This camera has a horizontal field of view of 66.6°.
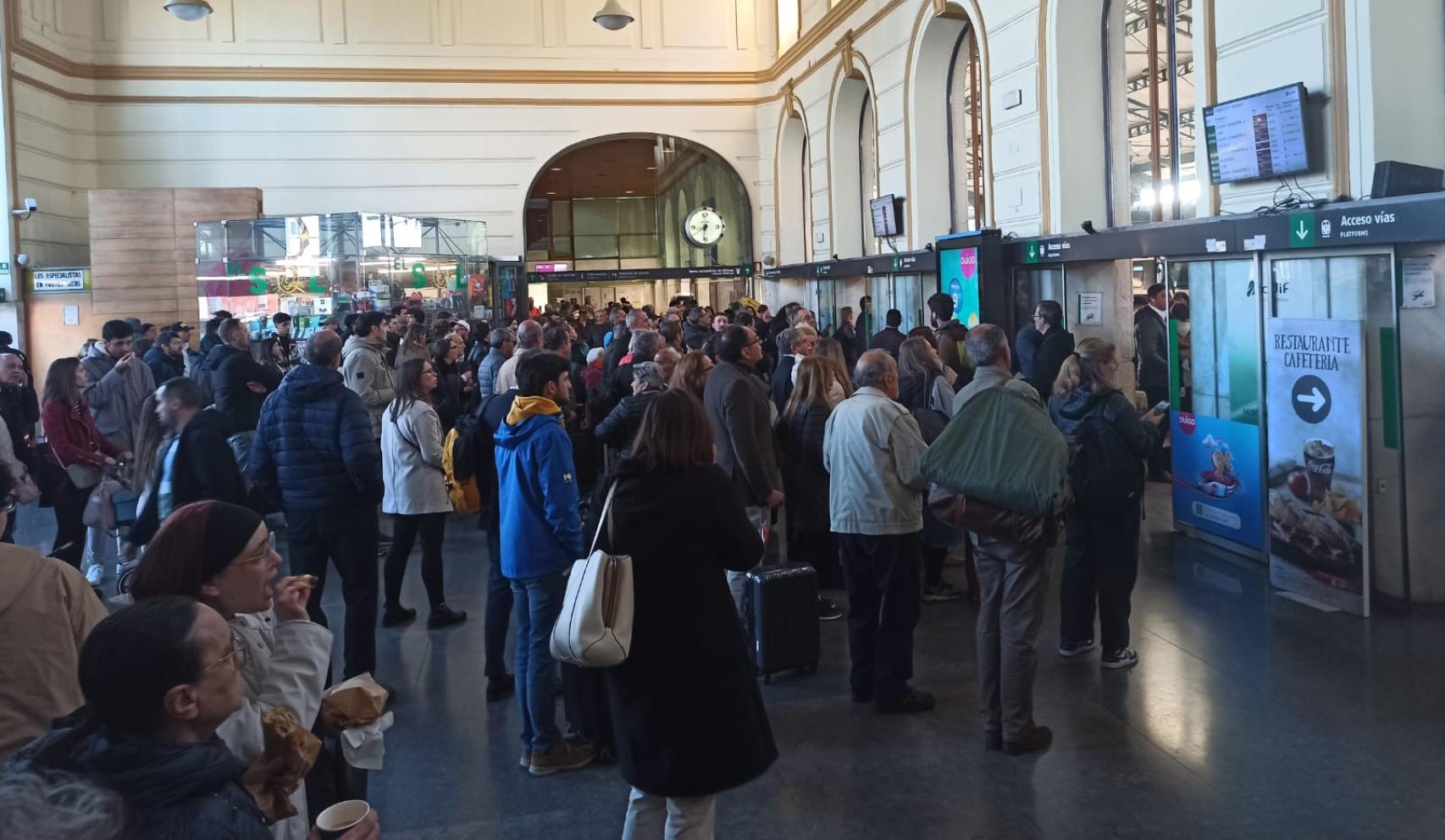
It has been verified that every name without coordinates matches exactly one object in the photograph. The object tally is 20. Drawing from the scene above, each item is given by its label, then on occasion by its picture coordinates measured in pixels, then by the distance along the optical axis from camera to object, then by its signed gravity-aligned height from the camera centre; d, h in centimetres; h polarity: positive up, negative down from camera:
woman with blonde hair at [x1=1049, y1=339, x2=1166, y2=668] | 515 -66
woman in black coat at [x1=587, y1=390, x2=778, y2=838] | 290 -72
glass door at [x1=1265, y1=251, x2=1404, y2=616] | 595 -47
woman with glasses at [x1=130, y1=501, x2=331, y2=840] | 227 -41
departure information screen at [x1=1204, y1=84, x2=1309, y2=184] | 654 +135
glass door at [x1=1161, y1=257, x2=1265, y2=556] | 705 -38
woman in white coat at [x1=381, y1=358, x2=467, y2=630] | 594 -46
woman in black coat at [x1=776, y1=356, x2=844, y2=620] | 611 -56
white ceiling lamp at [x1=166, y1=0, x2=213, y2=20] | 1477 +514
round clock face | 2244 +296
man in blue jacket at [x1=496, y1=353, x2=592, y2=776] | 431 -59
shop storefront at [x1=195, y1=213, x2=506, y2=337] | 1212 +134
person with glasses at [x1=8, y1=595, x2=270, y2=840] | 155 -50
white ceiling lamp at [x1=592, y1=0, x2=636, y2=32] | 1702 +555
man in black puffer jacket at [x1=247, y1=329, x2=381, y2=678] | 484 -37
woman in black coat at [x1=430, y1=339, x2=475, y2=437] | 849 -4
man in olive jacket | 427 -107
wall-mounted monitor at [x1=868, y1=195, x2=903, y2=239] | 1413 +195
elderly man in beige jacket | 471 -66
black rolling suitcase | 528 -120
